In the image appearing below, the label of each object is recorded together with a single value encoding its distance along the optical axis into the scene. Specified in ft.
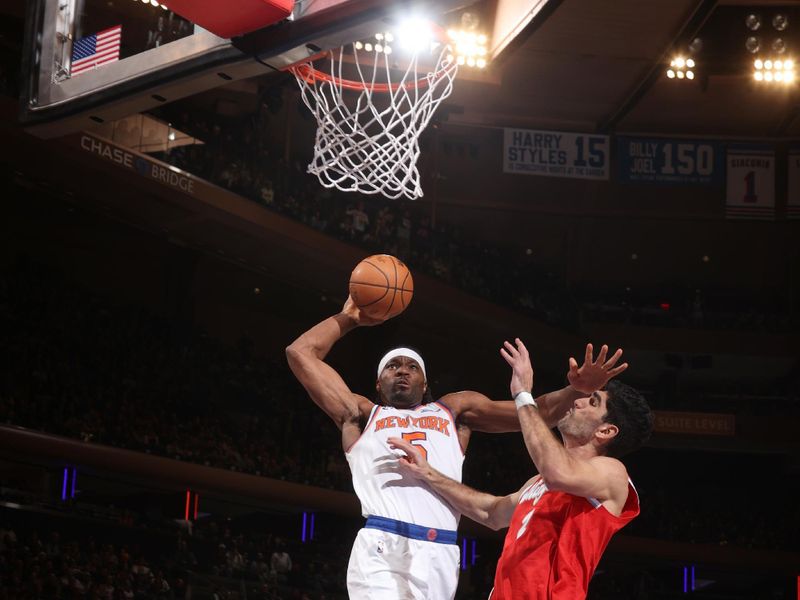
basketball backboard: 16.99
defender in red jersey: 14.08
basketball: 18.84
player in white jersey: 16.51
